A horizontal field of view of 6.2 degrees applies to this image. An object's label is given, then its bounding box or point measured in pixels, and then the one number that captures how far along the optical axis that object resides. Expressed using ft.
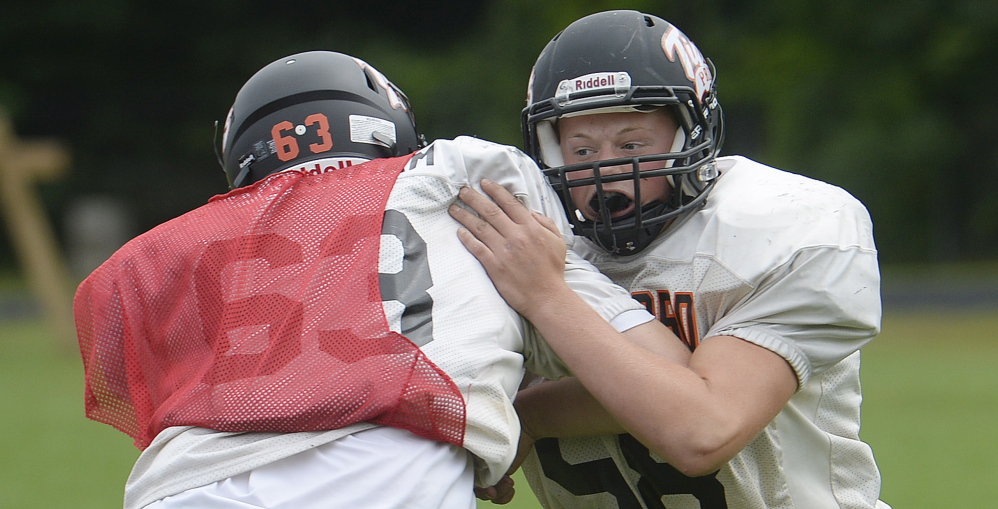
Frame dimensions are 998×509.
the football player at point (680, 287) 37.05
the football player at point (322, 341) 36.55
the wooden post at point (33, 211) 113.85
